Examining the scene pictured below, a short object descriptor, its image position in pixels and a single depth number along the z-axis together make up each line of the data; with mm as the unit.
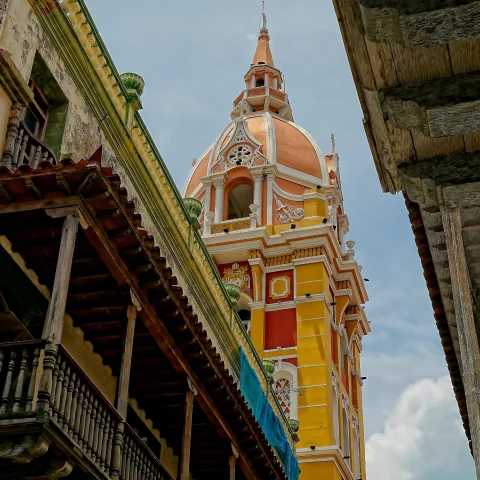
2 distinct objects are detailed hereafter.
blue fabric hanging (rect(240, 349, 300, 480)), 16734
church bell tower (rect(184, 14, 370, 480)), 24859
